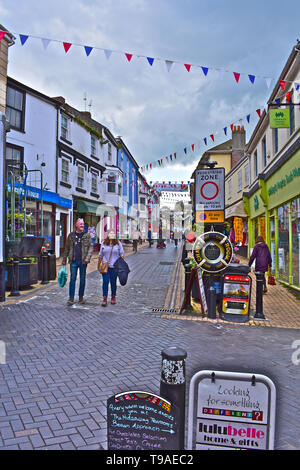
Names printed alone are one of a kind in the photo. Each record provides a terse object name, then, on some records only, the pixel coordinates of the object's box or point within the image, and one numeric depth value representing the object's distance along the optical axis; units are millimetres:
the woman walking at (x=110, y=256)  8258
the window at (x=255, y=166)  18036
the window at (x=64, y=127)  20203
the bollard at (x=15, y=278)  9070
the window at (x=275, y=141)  13562
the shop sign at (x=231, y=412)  2152
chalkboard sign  2145
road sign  8594
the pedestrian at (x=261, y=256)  10156
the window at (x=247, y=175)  20105
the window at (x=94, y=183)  25719
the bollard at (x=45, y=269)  11172
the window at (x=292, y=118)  10864
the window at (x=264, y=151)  15778
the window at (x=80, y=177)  22819
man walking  8031
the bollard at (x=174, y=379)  2289
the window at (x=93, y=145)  25375
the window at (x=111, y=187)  29083
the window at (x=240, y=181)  22250
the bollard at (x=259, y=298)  7477
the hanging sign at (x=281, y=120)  10047
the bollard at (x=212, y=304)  7379
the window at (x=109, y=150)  29348
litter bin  7270
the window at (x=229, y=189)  26578
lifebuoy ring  7402
